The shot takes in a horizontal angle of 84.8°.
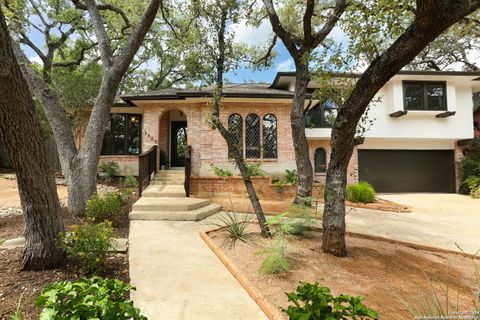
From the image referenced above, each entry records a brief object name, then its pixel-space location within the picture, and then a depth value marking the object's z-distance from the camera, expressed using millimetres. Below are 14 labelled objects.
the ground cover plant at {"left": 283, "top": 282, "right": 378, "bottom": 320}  1388
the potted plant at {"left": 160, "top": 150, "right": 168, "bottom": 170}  11844
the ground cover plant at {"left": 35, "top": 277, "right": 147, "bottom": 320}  1365
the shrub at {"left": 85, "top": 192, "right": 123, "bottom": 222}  5258
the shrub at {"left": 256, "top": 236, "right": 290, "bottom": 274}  3170
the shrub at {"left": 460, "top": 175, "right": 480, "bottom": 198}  11727
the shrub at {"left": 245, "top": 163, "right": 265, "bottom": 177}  8498
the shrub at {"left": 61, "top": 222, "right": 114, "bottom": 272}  3090
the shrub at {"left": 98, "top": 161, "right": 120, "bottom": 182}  11406
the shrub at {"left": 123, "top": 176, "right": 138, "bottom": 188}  10244
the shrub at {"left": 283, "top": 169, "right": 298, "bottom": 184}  9806
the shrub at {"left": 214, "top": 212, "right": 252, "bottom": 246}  4510
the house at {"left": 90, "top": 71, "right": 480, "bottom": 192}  10812
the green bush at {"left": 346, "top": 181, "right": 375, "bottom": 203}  8977
